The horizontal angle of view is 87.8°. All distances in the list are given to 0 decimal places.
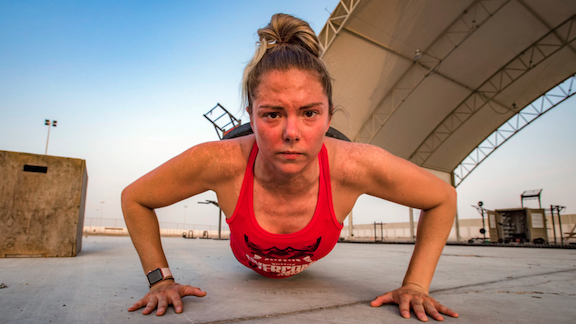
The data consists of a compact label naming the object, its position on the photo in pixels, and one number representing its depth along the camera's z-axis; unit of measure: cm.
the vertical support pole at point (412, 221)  1571
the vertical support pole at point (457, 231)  1536
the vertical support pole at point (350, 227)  1548
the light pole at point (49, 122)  1653
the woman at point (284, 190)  141
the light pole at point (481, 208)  1350
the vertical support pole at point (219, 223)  1059
